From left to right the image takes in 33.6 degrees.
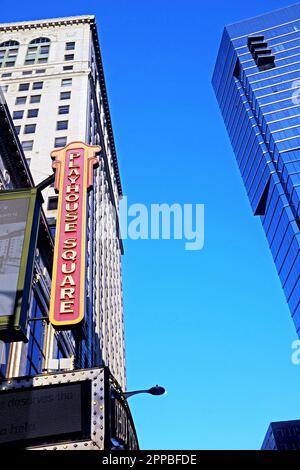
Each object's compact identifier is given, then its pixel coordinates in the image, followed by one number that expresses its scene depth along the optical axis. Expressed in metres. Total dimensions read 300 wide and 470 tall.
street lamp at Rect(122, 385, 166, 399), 18.05
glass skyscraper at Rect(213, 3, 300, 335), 85.81
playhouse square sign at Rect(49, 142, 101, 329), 15.32
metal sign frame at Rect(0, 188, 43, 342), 11.70
